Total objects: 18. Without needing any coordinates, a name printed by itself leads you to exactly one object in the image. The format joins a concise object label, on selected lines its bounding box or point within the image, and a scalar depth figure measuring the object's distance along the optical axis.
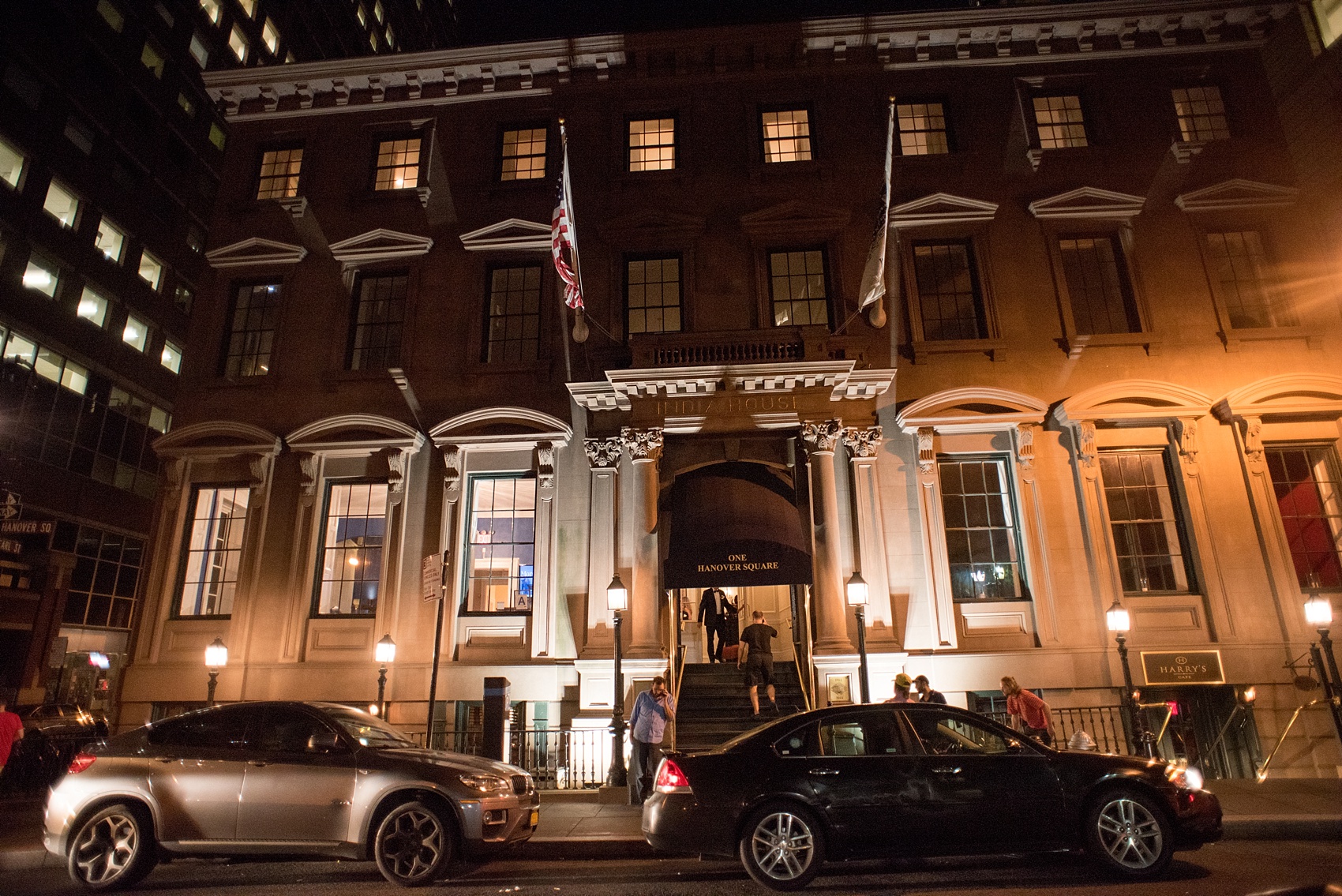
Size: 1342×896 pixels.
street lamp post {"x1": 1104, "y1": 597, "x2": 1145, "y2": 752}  12.69
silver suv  7.11
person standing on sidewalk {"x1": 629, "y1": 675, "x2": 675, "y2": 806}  10.78
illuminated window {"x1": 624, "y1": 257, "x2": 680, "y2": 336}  17.05
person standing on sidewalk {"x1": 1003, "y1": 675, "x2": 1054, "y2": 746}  10.61
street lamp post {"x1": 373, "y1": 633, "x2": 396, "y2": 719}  14.02
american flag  14.33
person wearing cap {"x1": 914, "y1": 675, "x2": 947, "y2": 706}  11.27
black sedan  6.62
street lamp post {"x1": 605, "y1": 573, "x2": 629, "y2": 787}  11.74
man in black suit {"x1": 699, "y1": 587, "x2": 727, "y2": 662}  15.97
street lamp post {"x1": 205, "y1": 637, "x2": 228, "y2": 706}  14.13
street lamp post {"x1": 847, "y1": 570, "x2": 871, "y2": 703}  11.97
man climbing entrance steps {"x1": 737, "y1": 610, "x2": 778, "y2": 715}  13.52
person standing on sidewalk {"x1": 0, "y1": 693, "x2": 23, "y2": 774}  10.19
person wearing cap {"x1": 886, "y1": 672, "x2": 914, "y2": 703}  10.90
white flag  14.18
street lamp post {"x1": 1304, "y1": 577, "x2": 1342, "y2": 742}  11.81
